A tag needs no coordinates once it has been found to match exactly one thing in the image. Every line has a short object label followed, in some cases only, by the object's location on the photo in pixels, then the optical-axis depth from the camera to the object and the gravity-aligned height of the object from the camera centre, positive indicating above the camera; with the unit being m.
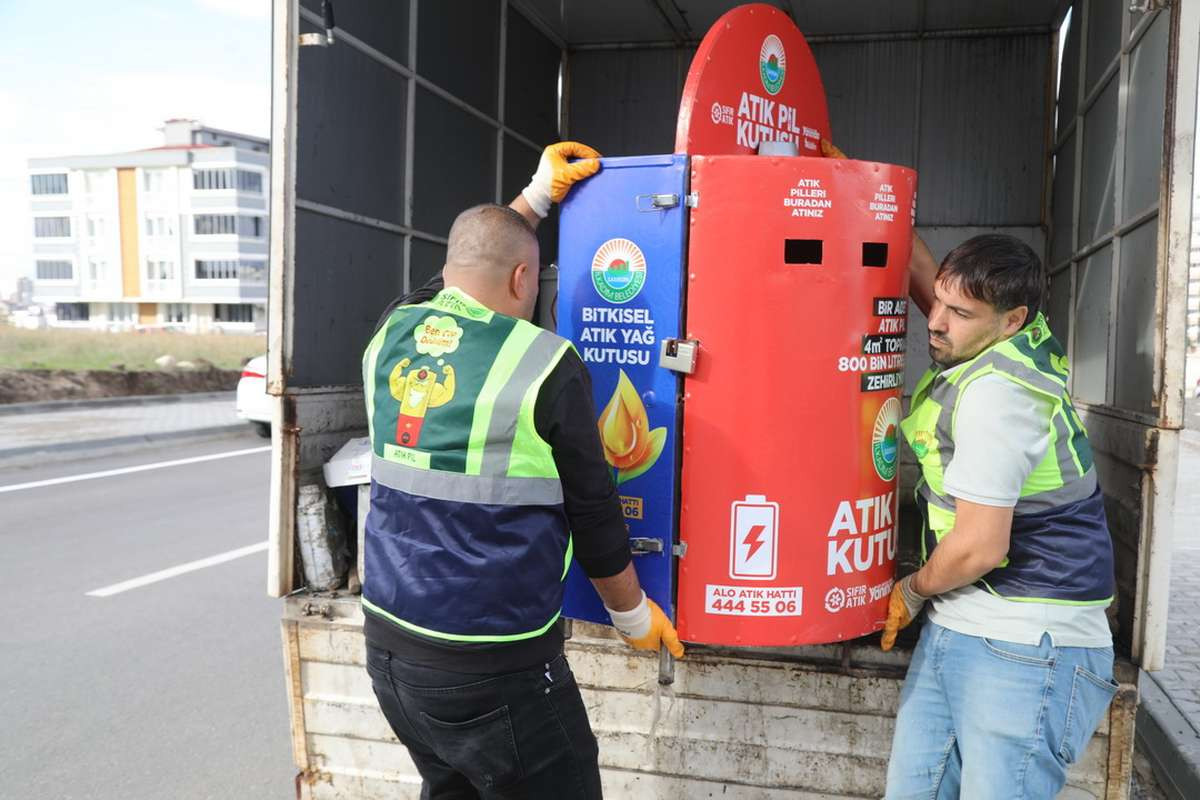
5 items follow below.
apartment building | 79.94 +8.34
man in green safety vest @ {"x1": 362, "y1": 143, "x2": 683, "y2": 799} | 2.29 -0.47
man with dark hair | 2.38 -0.52
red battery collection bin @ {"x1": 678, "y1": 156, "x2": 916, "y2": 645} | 2.75 -0.15
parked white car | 14.48 -1.00
